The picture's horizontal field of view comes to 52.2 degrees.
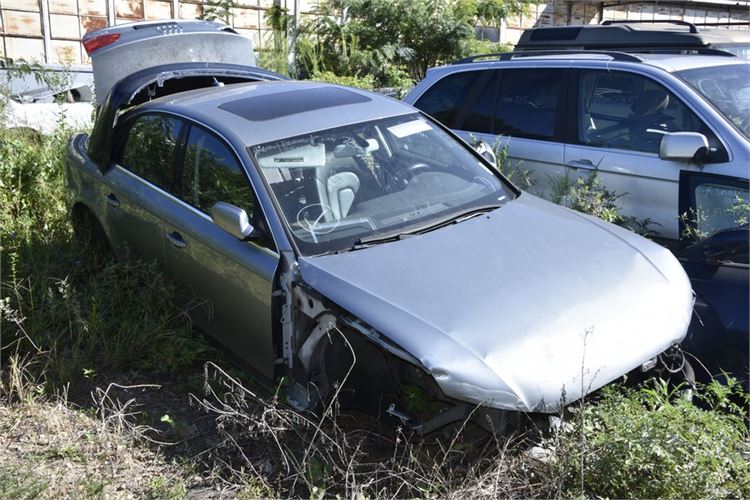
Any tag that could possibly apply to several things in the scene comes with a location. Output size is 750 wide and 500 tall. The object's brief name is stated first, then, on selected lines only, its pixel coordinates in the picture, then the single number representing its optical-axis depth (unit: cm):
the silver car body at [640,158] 520
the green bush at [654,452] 301
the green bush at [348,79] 1266
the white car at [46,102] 843
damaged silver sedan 324
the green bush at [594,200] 545
